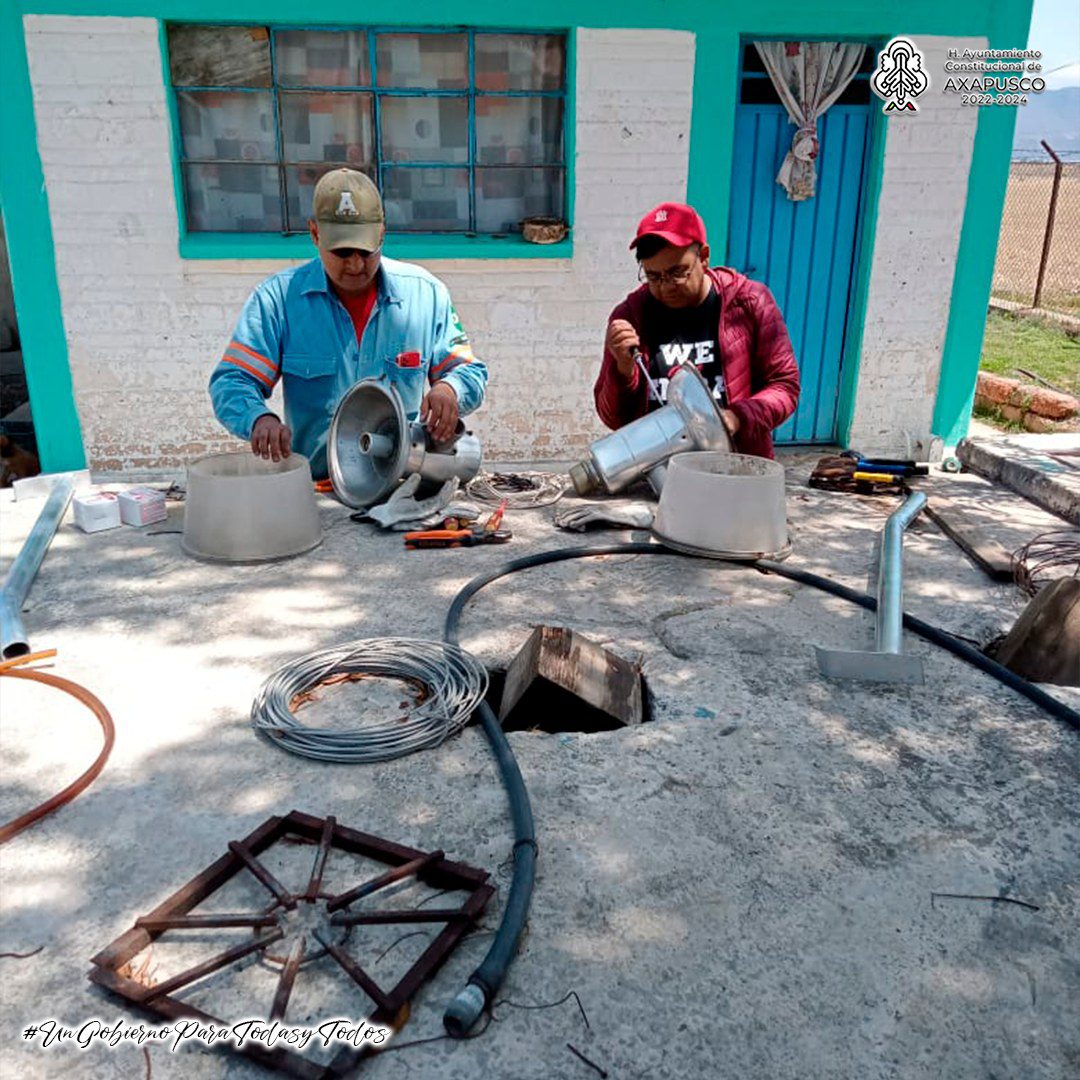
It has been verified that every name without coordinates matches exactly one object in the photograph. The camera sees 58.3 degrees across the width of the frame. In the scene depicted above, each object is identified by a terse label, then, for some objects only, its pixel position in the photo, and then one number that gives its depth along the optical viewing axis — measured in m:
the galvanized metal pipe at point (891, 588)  3.10
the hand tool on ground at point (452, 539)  4.04
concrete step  4.99
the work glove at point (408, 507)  4.19
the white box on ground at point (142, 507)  4.29
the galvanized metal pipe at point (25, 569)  3.07
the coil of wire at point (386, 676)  2.55
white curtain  6.21
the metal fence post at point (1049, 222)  11.12
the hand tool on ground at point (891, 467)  5.25
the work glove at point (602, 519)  4.30
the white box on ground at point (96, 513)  4.21
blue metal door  6.42
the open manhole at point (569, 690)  2.73
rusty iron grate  1.76
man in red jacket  4.18
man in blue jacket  3.83
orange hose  2.24
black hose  1.76
